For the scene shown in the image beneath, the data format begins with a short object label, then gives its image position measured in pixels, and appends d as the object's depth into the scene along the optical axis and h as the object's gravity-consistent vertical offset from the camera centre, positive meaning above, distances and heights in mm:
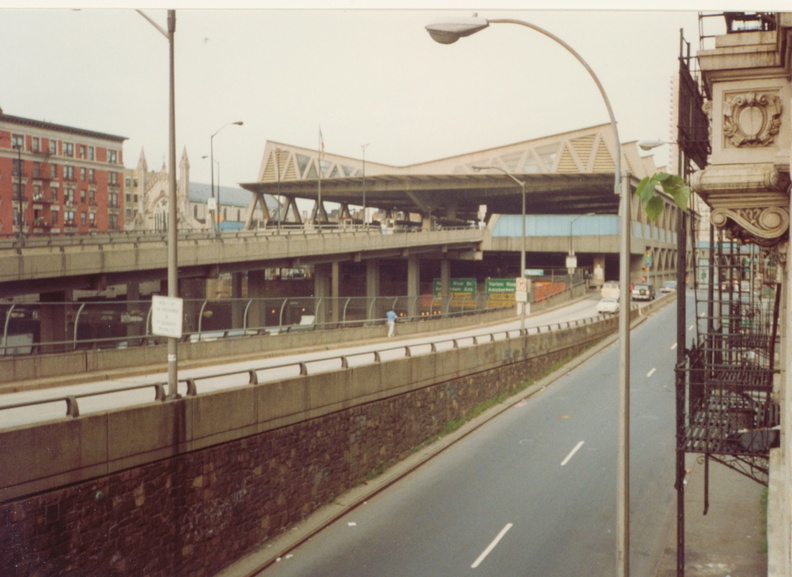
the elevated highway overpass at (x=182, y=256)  27172 +281
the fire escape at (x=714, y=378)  14352 -2451
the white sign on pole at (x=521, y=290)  34906 -1292
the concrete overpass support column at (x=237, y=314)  31231 -2100
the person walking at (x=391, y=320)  38656 -2911
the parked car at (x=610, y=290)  60562 -2294
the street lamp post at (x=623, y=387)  11930 -2019
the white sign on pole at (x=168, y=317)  13898 -973
